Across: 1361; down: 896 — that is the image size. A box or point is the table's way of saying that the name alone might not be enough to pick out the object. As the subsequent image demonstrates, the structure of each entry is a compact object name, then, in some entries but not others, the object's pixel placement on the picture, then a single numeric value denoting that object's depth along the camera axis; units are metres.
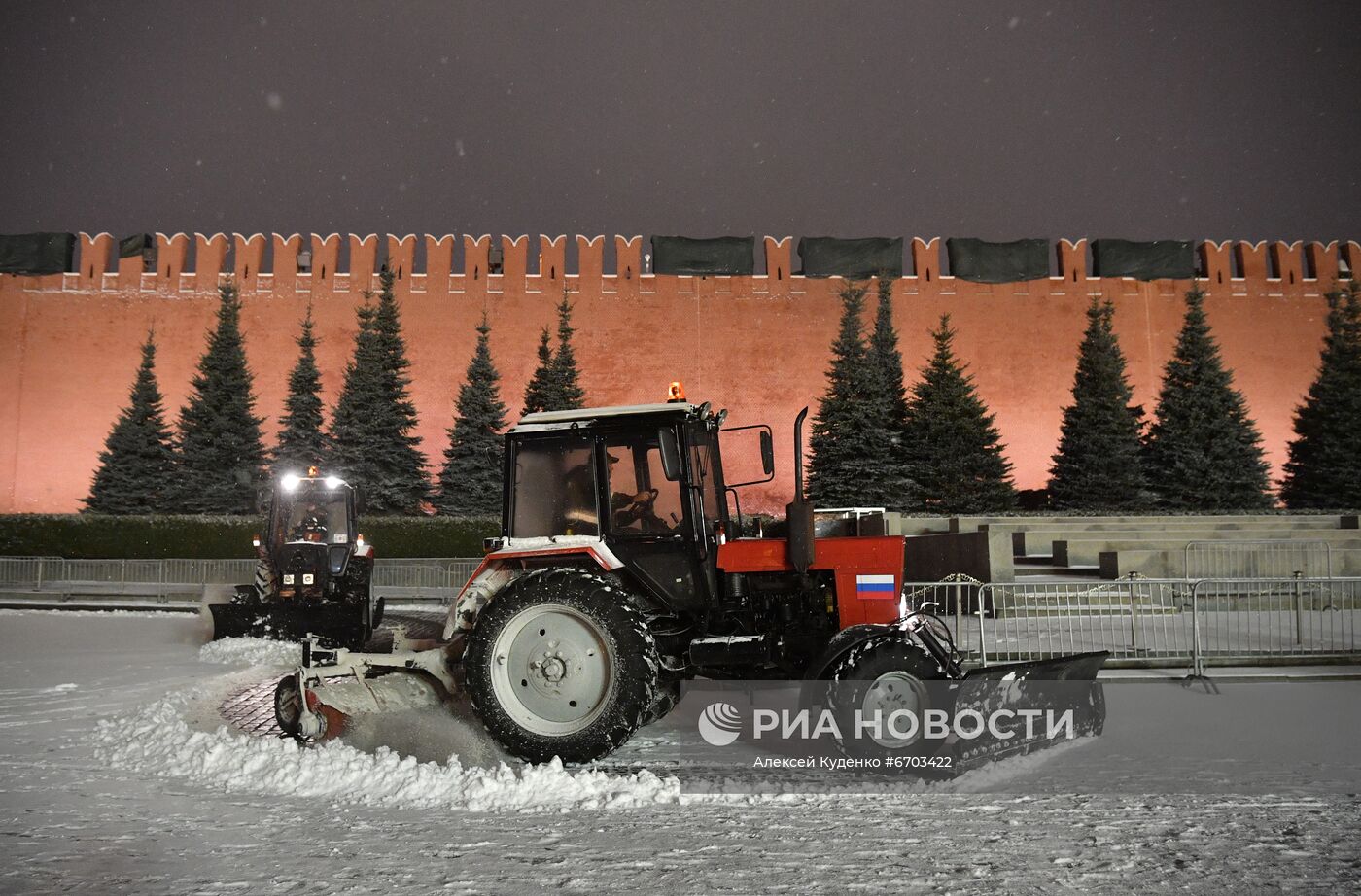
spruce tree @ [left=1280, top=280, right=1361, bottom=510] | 24.02
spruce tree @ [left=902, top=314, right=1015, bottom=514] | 23.25
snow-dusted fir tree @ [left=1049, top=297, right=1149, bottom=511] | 23.55
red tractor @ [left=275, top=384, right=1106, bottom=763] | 4.50
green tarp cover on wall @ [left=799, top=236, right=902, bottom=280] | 27.66
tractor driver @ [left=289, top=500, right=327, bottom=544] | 11.30
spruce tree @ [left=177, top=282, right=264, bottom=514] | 24.66
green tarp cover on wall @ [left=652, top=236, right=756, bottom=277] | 27.61
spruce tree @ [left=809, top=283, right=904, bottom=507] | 23.48
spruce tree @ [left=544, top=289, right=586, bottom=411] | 25.78
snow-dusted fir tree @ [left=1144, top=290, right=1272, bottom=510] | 23.77
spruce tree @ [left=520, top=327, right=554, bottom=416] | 25.92
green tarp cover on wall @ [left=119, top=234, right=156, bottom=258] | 27.41
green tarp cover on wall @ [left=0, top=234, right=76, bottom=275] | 27.16
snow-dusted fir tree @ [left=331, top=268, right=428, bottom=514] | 24.73
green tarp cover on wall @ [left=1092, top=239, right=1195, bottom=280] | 27.75
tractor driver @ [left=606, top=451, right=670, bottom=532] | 5.02
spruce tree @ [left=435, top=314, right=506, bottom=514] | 24.64
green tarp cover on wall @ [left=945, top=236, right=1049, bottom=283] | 27.70
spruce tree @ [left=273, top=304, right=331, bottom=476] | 25.41
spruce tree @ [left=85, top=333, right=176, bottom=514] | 25.06
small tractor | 9.75
